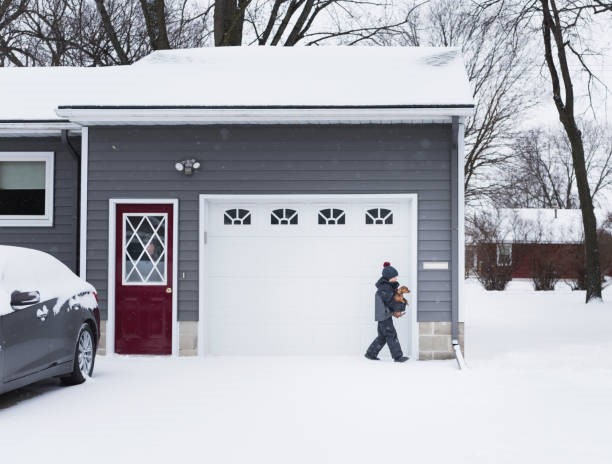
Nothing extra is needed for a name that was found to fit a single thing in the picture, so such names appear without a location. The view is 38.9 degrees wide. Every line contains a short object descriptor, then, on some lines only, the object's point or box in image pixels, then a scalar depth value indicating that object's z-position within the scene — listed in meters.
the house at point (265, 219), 11.25
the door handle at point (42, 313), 8.10
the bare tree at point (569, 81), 20.02
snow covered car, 7.59
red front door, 11.48
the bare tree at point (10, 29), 25.19
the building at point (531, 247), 31.12
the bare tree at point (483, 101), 27.48
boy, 10.78
